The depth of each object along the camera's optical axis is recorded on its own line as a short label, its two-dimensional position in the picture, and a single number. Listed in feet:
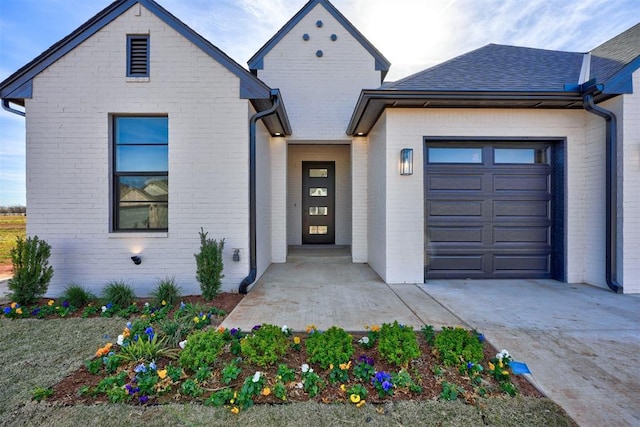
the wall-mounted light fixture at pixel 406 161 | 16.42
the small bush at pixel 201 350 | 7.73
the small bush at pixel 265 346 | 7.77
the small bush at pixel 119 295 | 13.32
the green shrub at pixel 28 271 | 13.17
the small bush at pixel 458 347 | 7.90
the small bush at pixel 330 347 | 7.66
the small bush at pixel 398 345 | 7.77
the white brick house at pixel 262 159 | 14.97
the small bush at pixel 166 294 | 13.30
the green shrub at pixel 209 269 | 13.80
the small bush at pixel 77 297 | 13.38
